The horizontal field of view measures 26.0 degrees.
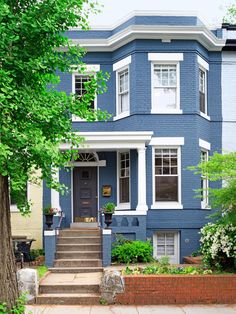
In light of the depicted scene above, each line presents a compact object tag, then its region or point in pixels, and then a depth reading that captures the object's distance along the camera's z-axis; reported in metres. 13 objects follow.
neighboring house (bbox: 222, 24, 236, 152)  18.98
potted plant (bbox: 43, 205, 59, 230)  15.15
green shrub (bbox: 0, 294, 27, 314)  7.51
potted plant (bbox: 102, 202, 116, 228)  15.08
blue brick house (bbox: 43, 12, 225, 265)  17.28
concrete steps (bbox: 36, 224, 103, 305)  11.62
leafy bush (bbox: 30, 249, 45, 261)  16.94
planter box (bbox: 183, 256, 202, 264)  15.41
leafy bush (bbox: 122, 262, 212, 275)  12.12
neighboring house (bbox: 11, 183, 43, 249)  18.03
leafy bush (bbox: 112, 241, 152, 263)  14.97
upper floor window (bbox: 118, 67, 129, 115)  18.35
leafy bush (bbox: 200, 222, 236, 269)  12.38
